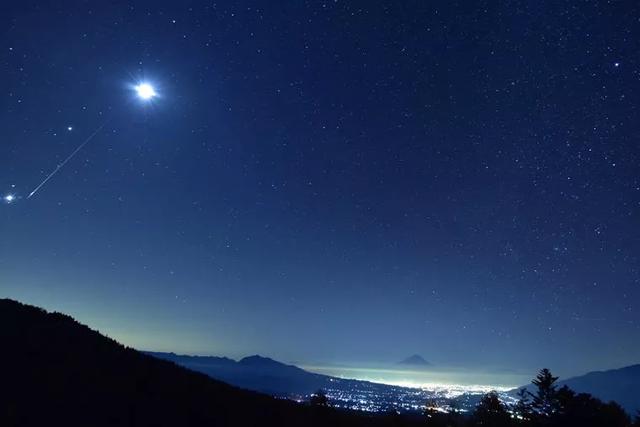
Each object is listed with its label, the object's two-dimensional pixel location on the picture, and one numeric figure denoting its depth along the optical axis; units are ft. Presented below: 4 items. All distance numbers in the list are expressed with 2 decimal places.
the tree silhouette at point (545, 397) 70.64
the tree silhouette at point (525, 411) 75.87
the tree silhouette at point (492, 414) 107.96
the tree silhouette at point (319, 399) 93.30
